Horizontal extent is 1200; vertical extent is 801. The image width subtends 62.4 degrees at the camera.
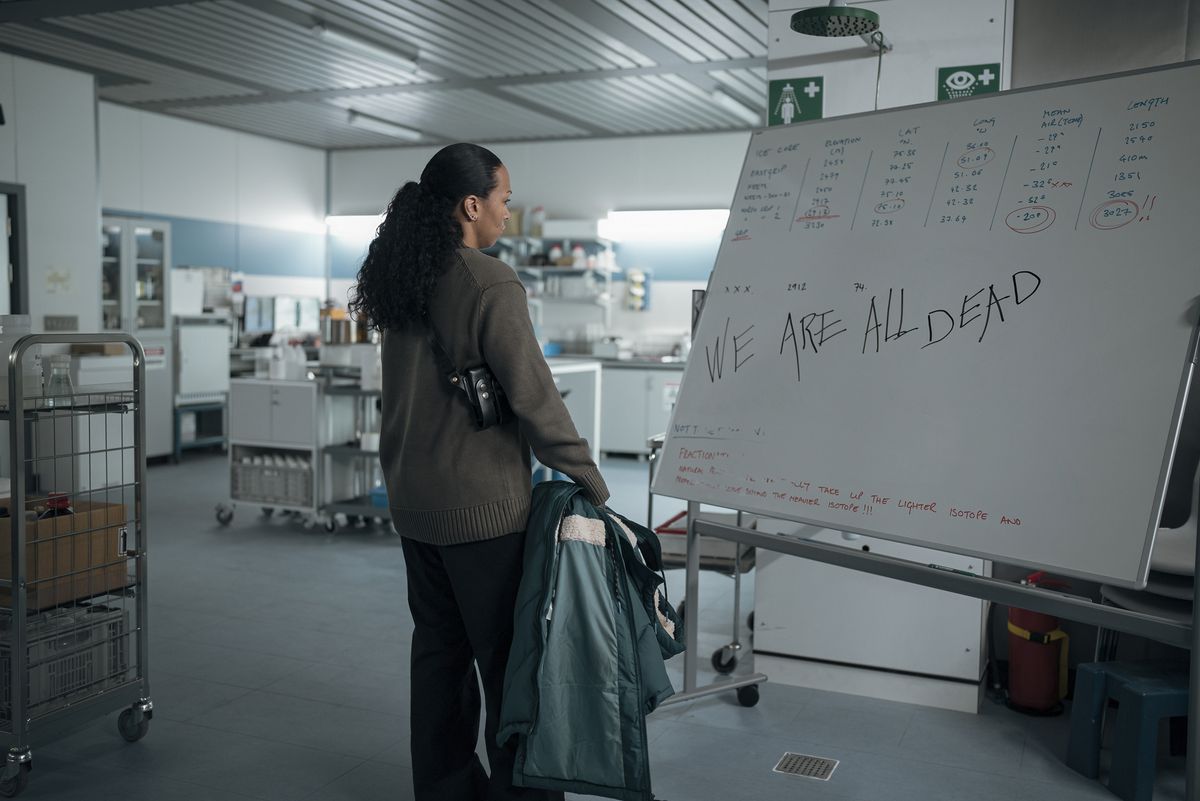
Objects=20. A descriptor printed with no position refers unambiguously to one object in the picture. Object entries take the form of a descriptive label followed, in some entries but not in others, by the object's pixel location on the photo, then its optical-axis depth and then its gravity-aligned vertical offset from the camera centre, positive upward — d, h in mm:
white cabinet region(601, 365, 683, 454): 8625 -706
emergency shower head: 2746 +869
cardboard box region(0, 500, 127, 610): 2607 -686
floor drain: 2730 -1220
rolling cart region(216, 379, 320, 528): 5668 -798
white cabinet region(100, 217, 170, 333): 7641 +233
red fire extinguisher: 3189 -1050
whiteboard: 1983 +17
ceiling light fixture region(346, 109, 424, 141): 8688 +1714
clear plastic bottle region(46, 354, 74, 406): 2625 -215
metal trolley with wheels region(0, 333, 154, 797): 2461 -771
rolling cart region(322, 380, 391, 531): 5633 -962
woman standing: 2043 -174
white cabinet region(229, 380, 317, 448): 5652 -598
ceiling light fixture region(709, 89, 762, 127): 7577 +1764
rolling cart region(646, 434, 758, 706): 3543 -839
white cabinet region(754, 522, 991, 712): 3234 -1001
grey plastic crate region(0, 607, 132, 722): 2594 -964
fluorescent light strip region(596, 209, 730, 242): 9234 +932
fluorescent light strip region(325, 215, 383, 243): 10727 +935
